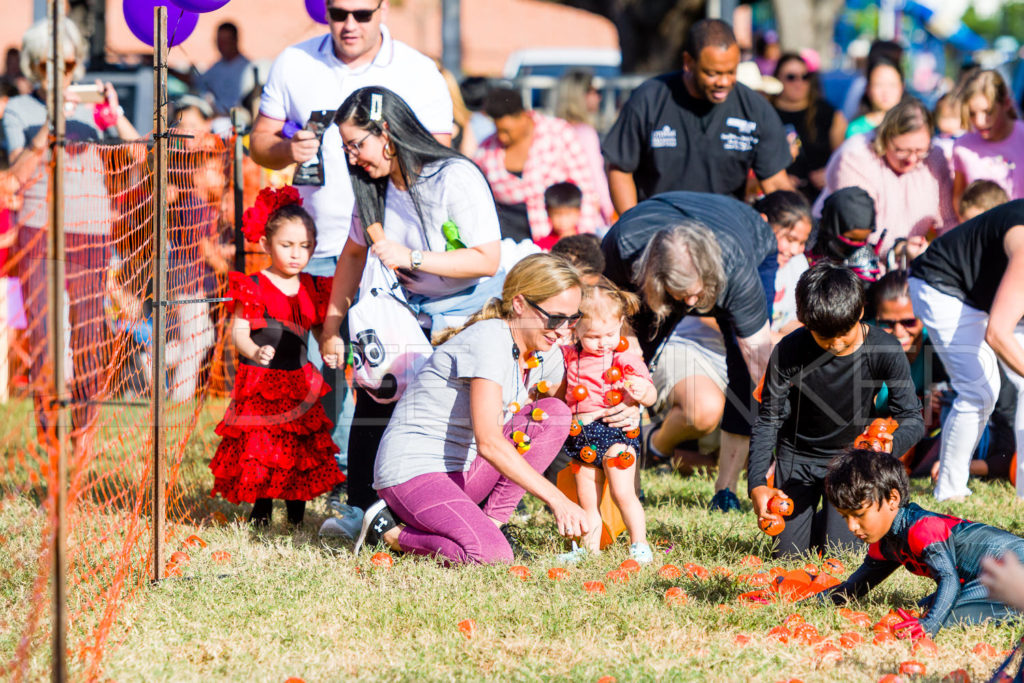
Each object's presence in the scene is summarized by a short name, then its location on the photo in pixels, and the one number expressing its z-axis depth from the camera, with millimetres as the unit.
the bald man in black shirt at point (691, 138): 13984
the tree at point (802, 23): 42281
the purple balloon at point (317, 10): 12438
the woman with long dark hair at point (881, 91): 17219
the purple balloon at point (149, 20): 10594
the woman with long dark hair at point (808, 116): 18578
